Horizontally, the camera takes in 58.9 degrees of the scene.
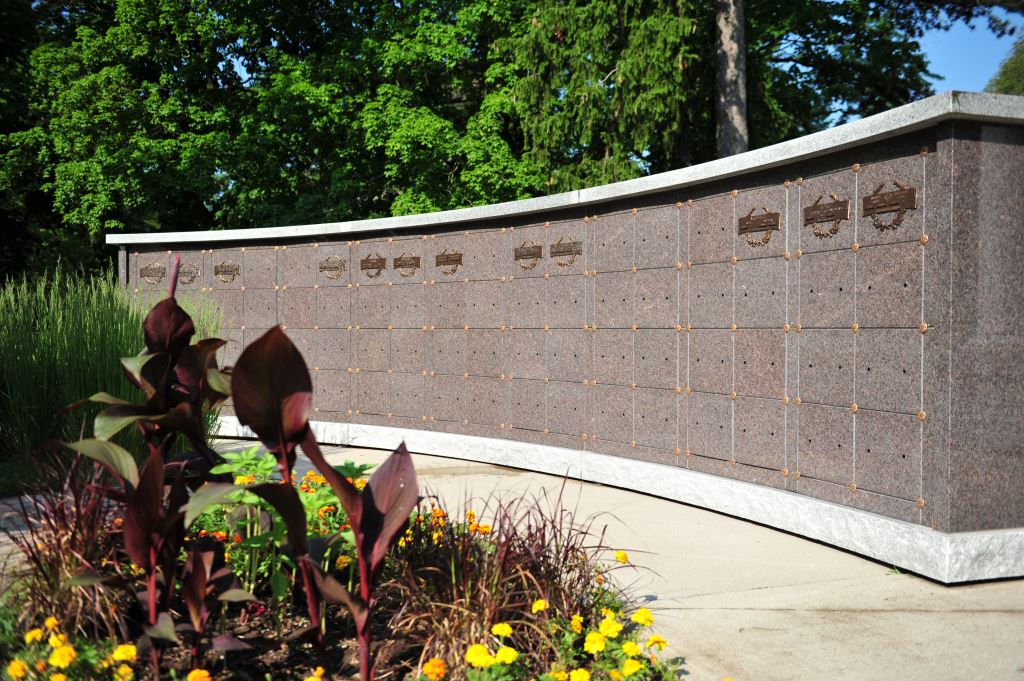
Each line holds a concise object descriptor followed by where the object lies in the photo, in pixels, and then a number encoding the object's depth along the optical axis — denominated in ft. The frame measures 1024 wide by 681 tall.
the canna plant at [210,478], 8.96
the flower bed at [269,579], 9.29
